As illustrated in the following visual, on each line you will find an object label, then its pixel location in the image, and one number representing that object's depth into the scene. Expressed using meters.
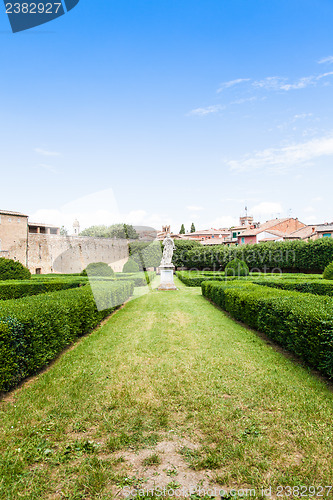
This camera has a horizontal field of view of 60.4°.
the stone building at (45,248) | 28.69
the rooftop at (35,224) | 42.03
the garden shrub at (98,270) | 18.56
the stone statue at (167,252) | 17.16
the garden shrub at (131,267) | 24.98
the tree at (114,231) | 56.37
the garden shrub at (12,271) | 14.94
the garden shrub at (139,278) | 19.11
